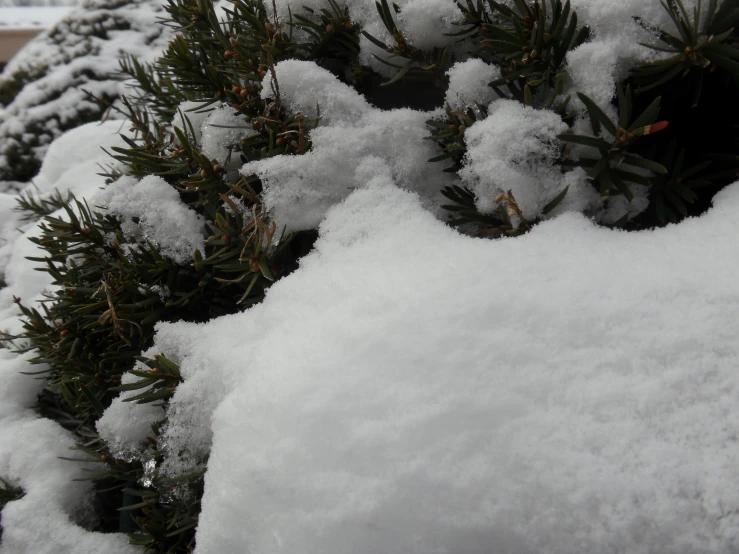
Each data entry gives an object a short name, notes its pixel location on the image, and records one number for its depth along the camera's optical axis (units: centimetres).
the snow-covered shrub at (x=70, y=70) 146
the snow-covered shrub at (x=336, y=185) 48
